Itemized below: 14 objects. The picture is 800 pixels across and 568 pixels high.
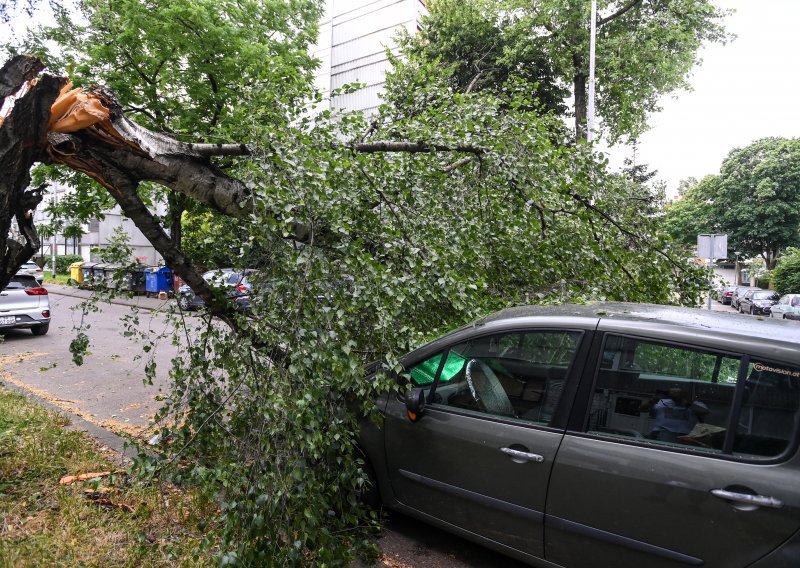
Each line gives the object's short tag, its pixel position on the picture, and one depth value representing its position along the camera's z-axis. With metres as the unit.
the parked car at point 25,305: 11.25
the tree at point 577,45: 16.45
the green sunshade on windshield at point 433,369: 3.19
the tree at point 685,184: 62.89
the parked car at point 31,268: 17.48
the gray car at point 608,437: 2.18
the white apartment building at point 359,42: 26.27
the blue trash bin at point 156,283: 19.73
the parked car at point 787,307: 20.16
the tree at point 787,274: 29.83
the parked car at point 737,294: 31.06
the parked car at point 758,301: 25.84
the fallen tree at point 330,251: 2.73
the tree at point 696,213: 39.00
